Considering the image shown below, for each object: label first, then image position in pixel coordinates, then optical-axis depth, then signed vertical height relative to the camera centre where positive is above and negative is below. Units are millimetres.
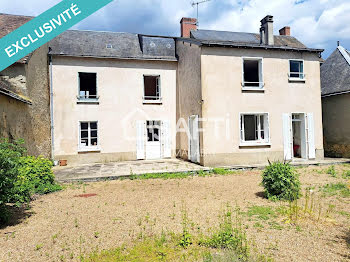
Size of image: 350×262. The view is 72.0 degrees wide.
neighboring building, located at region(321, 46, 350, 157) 12289 +1660
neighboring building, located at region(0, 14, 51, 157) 8227 +1642
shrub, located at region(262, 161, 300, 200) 5820 -1094
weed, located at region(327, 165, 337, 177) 8766 -1314
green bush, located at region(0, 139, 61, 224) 4281 -730
